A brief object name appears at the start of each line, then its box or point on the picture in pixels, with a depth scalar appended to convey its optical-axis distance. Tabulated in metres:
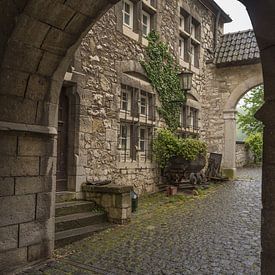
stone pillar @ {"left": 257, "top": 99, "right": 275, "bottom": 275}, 1.96
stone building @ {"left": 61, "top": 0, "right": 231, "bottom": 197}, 5.75
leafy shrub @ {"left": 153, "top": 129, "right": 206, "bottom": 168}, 8.09
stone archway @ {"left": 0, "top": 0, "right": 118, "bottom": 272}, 3.29
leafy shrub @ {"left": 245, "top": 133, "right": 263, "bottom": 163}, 17.25
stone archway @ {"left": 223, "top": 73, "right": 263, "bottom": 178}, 11.11
